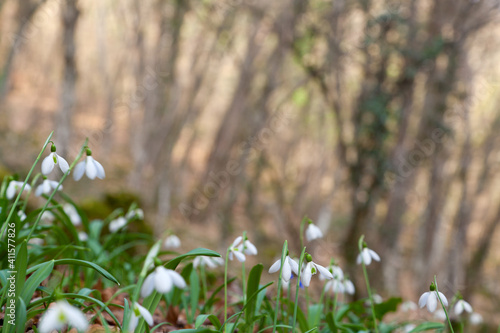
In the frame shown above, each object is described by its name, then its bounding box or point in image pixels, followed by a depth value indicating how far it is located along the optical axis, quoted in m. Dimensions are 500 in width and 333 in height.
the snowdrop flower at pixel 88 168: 0.82
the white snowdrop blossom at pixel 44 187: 0.93
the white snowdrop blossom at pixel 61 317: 0.66
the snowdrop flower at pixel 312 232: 0.94
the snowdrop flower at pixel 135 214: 1.12
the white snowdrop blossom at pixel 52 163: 0.81
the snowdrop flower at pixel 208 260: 1.00
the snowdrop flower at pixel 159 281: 0.69
